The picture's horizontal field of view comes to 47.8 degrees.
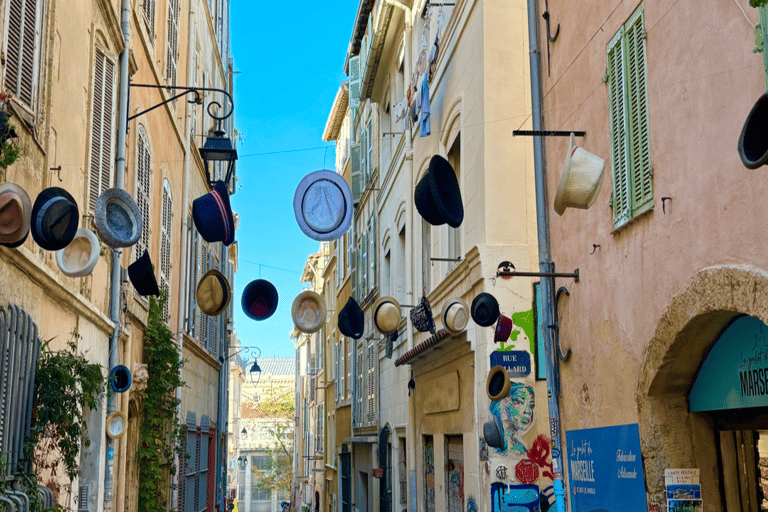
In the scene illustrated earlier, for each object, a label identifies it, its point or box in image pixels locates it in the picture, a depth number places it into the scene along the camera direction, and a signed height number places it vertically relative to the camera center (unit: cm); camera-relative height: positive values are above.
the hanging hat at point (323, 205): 1073 +285
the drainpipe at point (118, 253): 989 +219
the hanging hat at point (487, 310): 924 +132
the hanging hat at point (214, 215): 873 +224
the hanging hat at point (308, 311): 1196 +176
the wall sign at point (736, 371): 494 +36
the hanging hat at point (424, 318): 1166 +159
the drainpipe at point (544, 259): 785 +163
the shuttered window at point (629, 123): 604 +220
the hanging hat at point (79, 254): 701 +153
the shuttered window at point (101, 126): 927 +345
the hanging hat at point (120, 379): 994 +74
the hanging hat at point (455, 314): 1048 +145
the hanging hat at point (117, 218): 713 +187
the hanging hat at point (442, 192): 845 +239
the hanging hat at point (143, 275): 977 +187
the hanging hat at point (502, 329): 962 +116
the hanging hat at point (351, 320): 1528 +206
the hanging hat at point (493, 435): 945 +1
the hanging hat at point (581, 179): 557 +161
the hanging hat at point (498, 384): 859 +51
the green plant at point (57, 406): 683 +30
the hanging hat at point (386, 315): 1280 +178
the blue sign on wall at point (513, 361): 982 +83
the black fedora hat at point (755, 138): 330 +112
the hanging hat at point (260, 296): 1102 +180
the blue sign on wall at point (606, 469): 615 -27
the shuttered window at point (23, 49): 627 +293
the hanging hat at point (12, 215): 509 +133
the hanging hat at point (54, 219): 542 +142
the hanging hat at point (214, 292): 1002 +169
